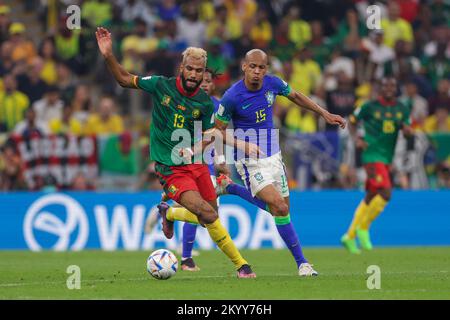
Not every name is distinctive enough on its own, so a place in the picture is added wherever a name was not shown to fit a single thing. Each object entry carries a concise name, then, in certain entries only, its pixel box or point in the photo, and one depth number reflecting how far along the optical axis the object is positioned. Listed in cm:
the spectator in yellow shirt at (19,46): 2394
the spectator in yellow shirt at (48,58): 2412
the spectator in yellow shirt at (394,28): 2558
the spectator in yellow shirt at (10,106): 2203
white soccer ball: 1236
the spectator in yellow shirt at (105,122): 2233
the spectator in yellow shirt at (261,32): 2527
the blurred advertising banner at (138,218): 2062
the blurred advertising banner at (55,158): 2097
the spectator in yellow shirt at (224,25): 2511
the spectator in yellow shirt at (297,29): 2541
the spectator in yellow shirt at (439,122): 2292
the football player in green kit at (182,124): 1245
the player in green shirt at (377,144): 1897
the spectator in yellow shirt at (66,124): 2197
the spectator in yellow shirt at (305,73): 2398
